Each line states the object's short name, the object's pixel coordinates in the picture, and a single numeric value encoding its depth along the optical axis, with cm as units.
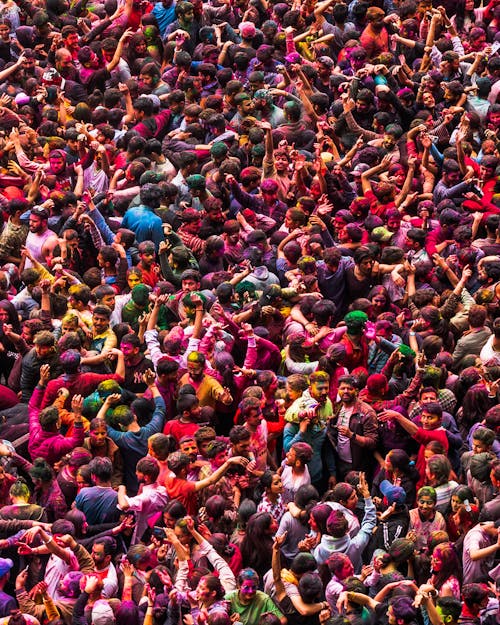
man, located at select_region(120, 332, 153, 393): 1714
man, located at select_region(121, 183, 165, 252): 1933
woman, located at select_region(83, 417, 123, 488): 1605
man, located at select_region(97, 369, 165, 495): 1620
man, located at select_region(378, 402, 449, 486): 1599
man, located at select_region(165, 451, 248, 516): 1560
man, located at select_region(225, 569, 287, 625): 1412
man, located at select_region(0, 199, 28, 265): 1953
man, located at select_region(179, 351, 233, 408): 1673
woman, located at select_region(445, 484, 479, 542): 1510
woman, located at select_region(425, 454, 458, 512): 1545
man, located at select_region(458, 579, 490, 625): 1414
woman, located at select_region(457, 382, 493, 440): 1647
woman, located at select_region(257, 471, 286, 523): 1562
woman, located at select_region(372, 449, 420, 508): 1572
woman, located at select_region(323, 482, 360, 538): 1514
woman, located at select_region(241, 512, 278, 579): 1504
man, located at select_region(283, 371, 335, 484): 1617
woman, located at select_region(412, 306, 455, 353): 1747
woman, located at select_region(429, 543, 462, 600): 1453
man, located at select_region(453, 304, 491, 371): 1736
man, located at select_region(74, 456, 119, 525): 1549
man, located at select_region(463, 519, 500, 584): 1470
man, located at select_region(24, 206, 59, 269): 1922
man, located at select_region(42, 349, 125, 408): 1664
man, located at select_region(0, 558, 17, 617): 1420
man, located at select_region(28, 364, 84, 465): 1612
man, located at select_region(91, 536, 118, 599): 1462
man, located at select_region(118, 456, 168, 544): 1549
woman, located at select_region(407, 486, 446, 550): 1509
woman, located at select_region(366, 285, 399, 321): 1781
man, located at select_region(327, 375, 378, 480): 1625
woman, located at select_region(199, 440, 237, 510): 1573
